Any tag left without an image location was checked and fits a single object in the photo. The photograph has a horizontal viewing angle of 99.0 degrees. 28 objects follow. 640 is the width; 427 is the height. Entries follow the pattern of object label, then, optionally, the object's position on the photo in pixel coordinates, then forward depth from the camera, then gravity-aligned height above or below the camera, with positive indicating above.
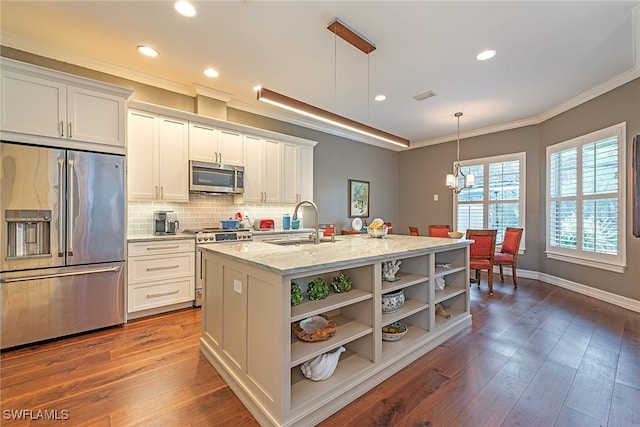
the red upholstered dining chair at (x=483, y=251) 4.18 -0.61
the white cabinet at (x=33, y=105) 2.38 +0.95
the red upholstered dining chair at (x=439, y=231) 4.87 -0.35
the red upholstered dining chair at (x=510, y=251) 4.41 -0.66
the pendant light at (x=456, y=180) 4.71 +0.56
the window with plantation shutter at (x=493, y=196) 5.19 +0.31
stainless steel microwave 3.65 +0.46
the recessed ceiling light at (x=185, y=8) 2.27 +1.72
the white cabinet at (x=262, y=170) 4.19 +0.65
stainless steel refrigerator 2.36 -0.30
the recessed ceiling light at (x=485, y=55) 2.94 +1.72
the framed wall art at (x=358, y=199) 5.95 +0.28
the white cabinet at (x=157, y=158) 3.25 +0.66
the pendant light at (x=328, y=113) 2.37 +0.97
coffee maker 3.48 -0.17
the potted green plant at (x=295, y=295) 1.68 -0.52
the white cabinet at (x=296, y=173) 4.61 +0.67
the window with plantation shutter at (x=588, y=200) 3.56 +0.18
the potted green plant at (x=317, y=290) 1.80 -0.53
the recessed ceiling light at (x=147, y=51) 2.89 +1.72
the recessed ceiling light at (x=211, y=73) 3.36 +1.72
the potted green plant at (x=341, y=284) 1.96 -0.53
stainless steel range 3.44 -0.35
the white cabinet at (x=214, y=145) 3.68 +0.93
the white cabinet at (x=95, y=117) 2.65 +0.94
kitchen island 1.49 -0.78
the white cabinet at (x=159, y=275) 3.03 -0.76
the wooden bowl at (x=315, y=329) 1.74 -0.80
